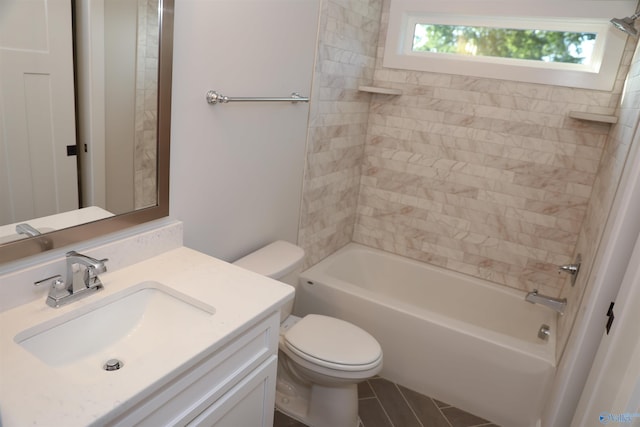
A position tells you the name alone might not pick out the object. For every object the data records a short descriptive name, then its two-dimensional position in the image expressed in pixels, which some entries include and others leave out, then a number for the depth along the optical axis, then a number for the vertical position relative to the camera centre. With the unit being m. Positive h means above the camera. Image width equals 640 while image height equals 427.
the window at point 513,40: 2.28 +0.41
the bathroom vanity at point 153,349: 0.92 -0.66
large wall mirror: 1.12 -0.15
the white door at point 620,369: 0.99 -0.58
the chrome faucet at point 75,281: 1.22 -0.59
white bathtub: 2.13 -1.15
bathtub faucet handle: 2.12 -0.66
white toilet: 1.87 -1.07
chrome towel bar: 1.66 -0.06
